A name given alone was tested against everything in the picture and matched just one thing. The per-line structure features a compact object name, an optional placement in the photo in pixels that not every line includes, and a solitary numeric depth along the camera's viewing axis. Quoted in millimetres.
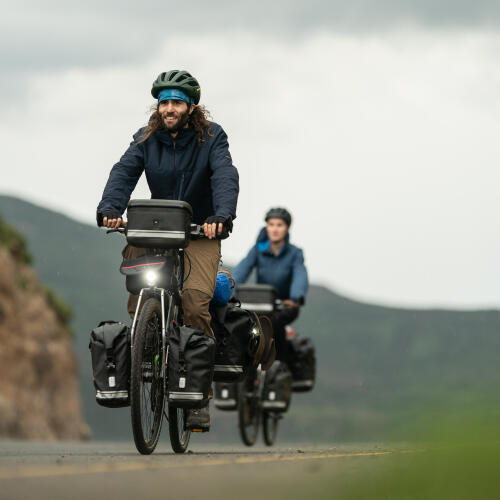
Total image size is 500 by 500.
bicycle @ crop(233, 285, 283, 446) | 25953
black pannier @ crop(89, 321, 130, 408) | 14523
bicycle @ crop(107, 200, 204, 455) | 14961
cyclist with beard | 15984
